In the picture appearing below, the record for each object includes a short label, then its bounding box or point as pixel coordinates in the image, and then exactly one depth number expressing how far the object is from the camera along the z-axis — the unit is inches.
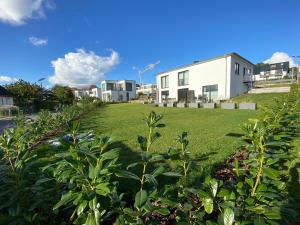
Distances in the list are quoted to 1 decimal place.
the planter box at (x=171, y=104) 1051.9
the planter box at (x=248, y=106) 682.8
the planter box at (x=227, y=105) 751.7
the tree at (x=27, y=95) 1363.2
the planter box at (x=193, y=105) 903.9
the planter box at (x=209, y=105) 826.9
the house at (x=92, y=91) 3235.7
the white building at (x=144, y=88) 3101.6
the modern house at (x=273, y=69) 2014.3
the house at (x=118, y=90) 2824.8
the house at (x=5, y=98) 1413.5
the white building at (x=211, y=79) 1027.9
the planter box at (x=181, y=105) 974.2
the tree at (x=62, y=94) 1596.1
